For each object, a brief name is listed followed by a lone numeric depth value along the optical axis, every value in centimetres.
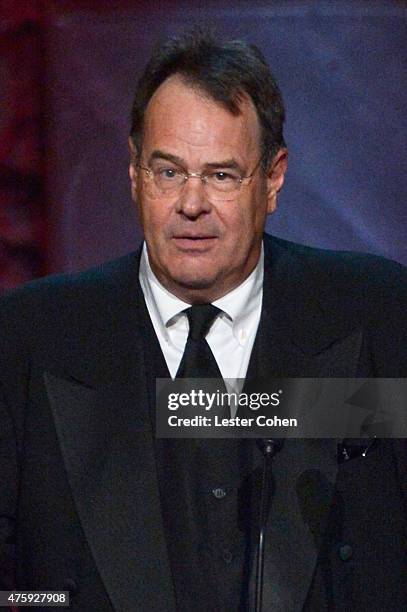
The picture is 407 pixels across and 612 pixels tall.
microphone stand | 680
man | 693
